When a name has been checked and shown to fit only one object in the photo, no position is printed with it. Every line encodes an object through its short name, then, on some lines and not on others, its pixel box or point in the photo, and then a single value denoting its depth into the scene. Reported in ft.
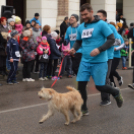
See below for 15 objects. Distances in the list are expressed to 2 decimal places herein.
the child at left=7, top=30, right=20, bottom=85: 34.45
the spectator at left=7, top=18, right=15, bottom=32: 43.33
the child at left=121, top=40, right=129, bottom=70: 49.01
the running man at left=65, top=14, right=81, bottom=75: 28.68
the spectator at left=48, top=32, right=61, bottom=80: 38.86
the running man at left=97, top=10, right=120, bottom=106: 24.86
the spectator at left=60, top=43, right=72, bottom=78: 39.70
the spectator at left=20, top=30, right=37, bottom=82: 36.09
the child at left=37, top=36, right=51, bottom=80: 37.81
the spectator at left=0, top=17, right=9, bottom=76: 36.50
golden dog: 18.31
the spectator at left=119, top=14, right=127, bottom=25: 80.04
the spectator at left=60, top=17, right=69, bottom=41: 51.31
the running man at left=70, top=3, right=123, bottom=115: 20.13
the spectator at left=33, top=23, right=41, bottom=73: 43.40
